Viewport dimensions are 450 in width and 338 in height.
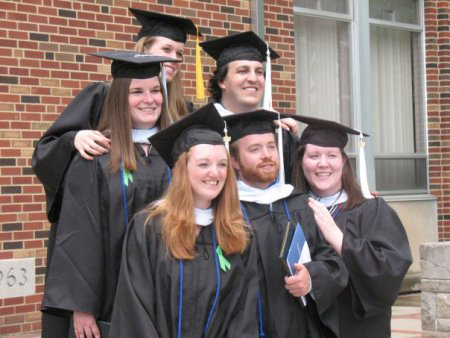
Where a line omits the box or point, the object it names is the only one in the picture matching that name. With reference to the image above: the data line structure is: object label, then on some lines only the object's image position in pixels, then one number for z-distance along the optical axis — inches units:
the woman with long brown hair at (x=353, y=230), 183.8
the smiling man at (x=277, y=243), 175.9
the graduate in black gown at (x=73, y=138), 176.4
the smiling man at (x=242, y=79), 201.5
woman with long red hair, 160.4
